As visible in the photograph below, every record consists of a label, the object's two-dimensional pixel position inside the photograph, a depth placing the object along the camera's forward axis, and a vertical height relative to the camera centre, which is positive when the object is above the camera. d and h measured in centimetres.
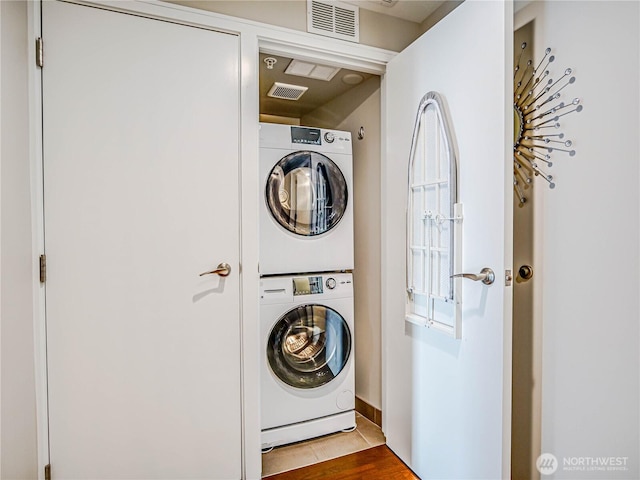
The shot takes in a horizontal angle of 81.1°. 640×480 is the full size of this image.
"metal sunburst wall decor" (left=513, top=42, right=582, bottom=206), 140 +44
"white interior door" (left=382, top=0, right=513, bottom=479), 133 -9
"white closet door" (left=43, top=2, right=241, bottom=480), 150 -6
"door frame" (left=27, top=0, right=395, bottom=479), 146 +30
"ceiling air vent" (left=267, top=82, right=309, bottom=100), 257 +101
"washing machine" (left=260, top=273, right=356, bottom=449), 209 -73
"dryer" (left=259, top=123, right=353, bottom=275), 211 +18
